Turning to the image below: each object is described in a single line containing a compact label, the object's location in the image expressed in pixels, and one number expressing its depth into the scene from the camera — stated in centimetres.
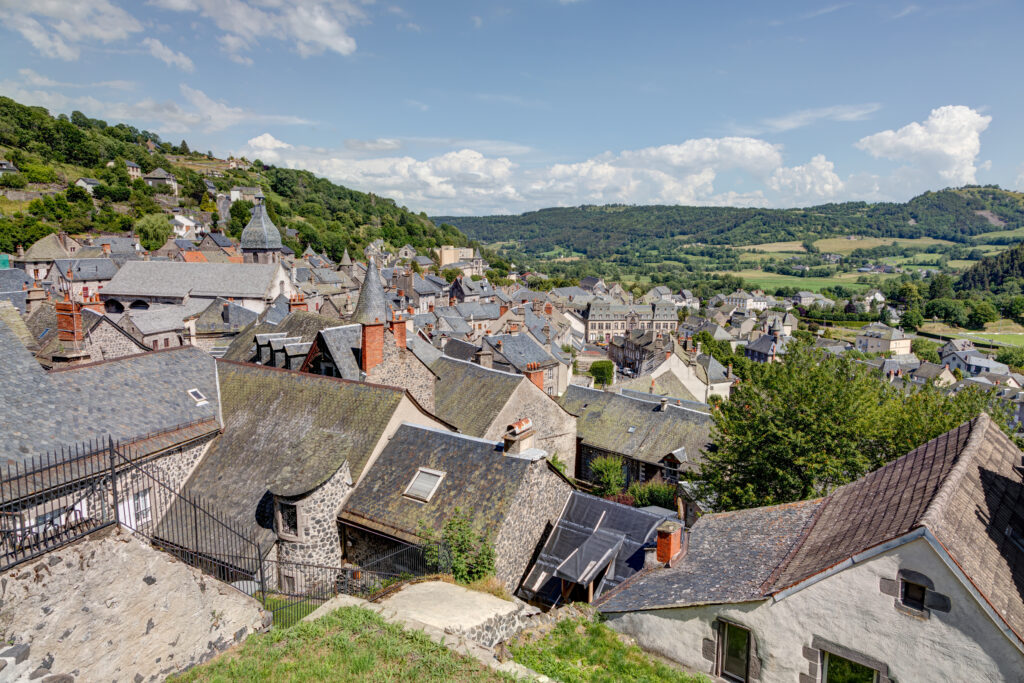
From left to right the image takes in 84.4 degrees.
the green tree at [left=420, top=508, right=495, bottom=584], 1384
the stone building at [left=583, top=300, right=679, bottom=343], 13125
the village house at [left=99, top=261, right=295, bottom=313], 5488
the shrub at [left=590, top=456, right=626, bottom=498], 2939
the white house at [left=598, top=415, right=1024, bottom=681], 846
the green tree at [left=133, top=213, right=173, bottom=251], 9512
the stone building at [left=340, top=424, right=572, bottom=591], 1488
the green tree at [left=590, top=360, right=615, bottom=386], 8331
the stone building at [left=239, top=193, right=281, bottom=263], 6472
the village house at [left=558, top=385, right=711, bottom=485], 3056
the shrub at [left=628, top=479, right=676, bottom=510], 2696
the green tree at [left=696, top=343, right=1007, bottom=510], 1973
